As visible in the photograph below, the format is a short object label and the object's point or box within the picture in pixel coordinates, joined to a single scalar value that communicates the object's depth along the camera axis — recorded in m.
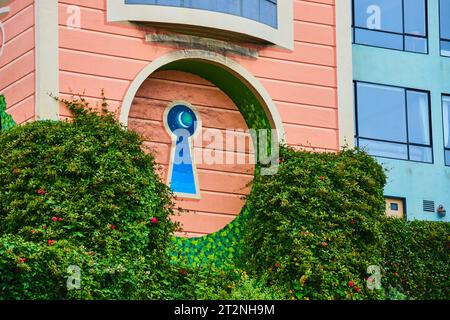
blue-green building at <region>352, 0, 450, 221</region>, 32.50
